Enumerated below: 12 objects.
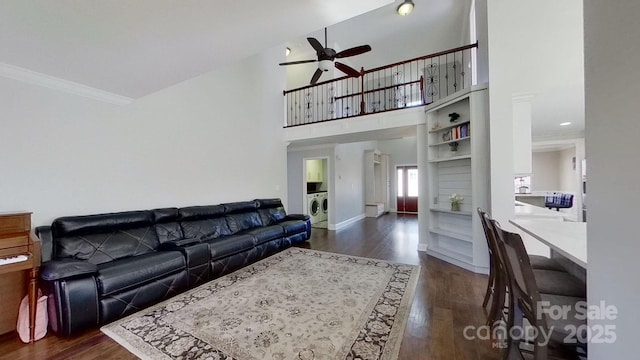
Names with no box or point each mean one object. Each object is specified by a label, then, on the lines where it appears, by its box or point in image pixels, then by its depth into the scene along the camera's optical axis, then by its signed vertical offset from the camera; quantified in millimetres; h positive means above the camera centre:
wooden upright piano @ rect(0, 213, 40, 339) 1943 -659
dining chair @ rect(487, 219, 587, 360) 1142 -683
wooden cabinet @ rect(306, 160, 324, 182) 8453 +278
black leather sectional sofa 2021 -827
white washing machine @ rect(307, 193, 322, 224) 7094 -820
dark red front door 10273 -467
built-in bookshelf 3393 +32
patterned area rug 1821 -1257
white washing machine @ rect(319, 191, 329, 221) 7674 -876
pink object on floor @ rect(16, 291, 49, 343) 1968 -1111
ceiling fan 3684 +1914
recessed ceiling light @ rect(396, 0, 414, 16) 4734 +3339
